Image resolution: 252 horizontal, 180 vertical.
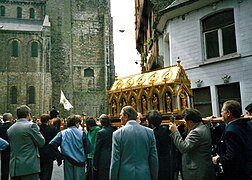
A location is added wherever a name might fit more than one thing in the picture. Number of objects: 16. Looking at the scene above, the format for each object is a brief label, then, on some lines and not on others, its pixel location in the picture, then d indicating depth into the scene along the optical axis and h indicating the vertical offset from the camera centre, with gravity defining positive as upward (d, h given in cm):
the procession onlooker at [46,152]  696 -125
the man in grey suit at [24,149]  554 -95
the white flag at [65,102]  2750 +3
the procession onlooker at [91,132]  788 -89
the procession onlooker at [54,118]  866 -51
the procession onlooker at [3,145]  589 -89
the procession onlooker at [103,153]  624 -118
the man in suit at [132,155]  412 -84
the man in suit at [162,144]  549 -90
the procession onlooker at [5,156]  756 -149
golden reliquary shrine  620 +22
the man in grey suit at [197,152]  432 -84
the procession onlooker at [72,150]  608 -108
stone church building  4384 +841
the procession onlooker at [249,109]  548 -21
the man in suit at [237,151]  354 -68
